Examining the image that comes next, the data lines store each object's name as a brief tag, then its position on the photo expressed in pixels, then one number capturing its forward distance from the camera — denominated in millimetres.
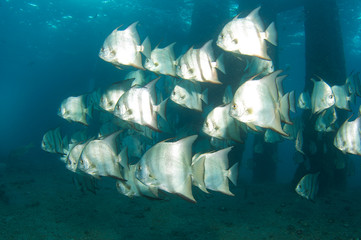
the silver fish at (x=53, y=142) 5574
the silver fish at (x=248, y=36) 3846
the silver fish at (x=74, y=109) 5422
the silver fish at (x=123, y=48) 4355
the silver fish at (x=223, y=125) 4293
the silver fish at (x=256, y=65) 5363
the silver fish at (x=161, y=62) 5003
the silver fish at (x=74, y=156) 4215
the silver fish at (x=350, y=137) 4316
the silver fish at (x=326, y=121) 5769
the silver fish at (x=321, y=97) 5000
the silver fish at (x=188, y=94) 4961
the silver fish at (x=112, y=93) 4598
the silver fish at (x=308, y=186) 5727
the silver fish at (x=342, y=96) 5449
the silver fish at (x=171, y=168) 2984
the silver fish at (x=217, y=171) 3662
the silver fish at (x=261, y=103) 3117
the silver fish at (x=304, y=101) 6203
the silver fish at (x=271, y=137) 6669
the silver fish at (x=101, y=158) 3588
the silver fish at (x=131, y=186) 4168
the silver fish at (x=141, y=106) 3789
